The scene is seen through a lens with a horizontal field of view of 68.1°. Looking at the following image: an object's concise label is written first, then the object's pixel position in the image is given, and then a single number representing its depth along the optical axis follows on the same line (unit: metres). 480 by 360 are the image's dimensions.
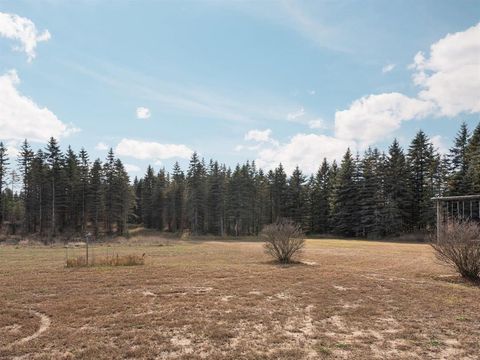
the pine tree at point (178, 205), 73.65
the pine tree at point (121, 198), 60.44
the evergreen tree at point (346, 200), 57.53
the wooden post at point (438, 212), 22.07
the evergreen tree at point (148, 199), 79.00
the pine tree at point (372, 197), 52.19
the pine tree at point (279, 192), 70.69
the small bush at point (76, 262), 17.23
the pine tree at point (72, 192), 58.47
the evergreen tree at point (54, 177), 55.34
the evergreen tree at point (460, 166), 42.81
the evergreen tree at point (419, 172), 50.78
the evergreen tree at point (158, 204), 76.56
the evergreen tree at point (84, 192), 57.94
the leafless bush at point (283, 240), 19.48
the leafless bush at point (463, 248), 13.35
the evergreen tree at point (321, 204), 65.25
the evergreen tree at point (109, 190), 60.16
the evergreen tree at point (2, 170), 57.74
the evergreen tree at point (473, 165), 41.62
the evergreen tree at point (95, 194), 58.31
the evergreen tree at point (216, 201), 66.12
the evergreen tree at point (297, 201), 68.44
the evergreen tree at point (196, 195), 65.62
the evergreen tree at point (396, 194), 50.44
